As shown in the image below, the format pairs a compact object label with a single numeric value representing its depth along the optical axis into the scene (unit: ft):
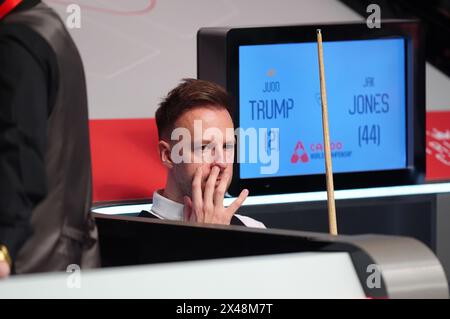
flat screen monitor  16.73
